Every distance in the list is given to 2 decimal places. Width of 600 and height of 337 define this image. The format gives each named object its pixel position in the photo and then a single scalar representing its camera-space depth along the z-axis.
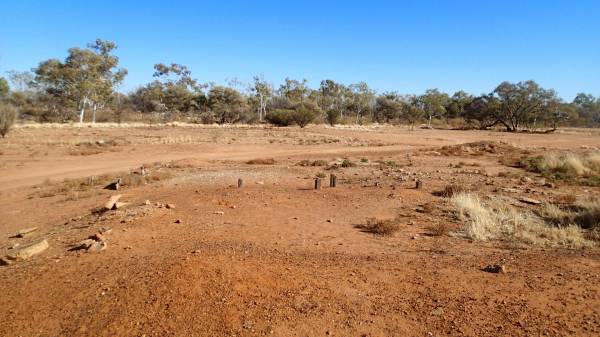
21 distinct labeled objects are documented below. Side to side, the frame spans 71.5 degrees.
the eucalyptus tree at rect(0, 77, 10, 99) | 49.84
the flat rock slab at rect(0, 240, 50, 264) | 6.40
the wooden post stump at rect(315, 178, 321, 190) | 11.60
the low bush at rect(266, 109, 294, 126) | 46.19
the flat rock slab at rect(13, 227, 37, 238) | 8.18
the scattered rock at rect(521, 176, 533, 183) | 13.29
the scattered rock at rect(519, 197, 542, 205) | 10.34
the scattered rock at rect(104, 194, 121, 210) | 9.31
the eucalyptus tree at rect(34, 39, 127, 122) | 48.22
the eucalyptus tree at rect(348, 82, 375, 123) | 75.81
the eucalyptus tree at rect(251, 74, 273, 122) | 64.31
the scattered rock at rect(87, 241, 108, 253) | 6.60
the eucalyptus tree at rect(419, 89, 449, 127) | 74.06
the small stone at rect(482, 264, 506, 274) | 5.75
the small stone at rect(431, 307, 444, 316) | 4.66
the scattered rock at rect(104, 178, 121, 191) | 12.51
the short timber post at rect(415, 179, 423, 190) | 11.77
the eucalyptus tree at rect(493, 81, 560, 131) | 50.72
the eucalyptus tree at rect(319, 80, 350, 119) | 76.75
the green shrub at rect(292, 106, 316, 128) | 45.38
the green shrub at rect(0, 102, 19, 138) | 26.62
